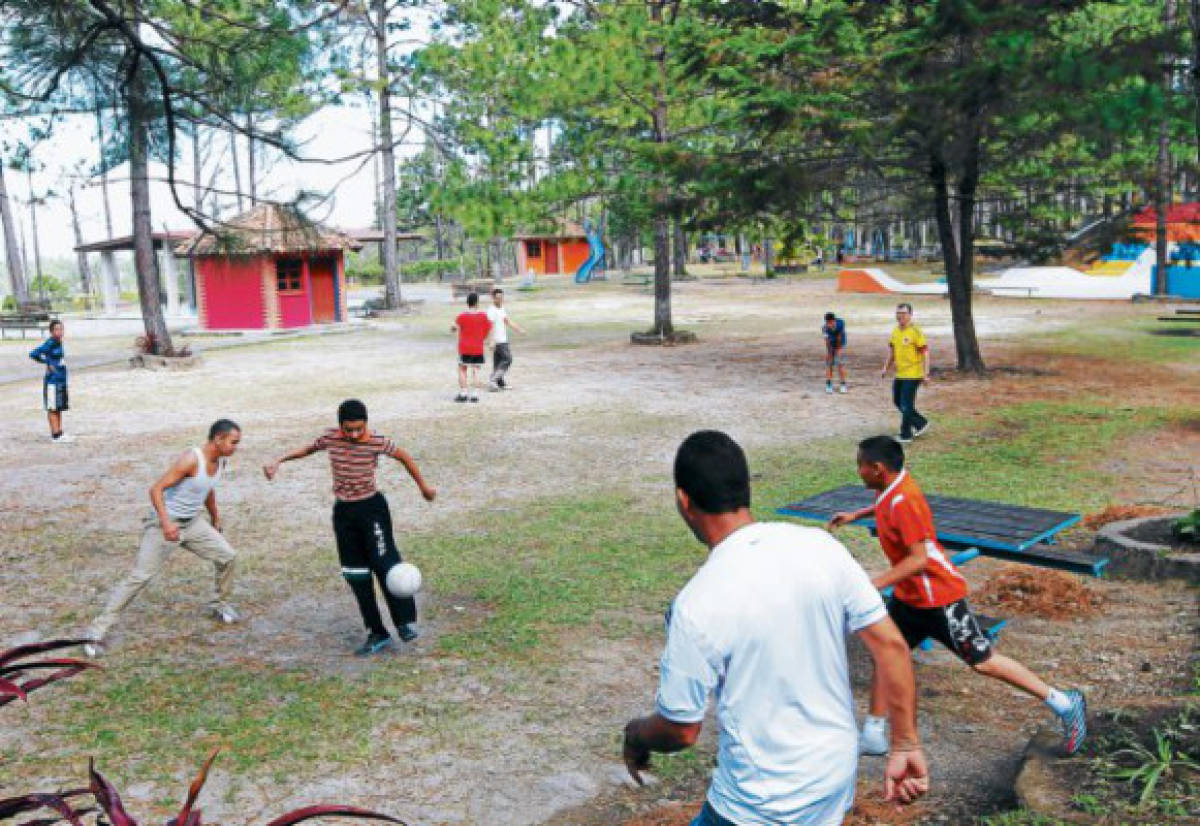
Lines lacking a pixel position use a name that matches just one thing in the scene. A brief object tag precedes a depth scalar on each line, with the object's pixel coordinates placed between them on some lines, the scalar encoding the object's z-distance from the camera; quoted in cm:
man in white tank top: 682
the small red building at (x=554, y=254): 6794
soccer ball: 645
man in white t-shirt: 248
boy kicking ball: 664
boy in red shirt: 1684
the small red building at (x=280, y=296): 3188
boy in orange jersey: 480
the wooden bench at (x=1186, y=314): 2281
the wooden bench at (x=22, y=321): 3456
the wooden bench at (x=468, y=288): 5053
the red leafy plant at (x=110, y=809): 154
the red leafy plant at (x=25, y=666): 169
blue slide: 5769
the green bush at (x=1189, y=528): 746
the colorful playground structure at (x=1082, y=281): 3344
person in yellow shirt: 1227
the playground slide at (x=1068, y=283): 3741
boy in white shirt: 1742
